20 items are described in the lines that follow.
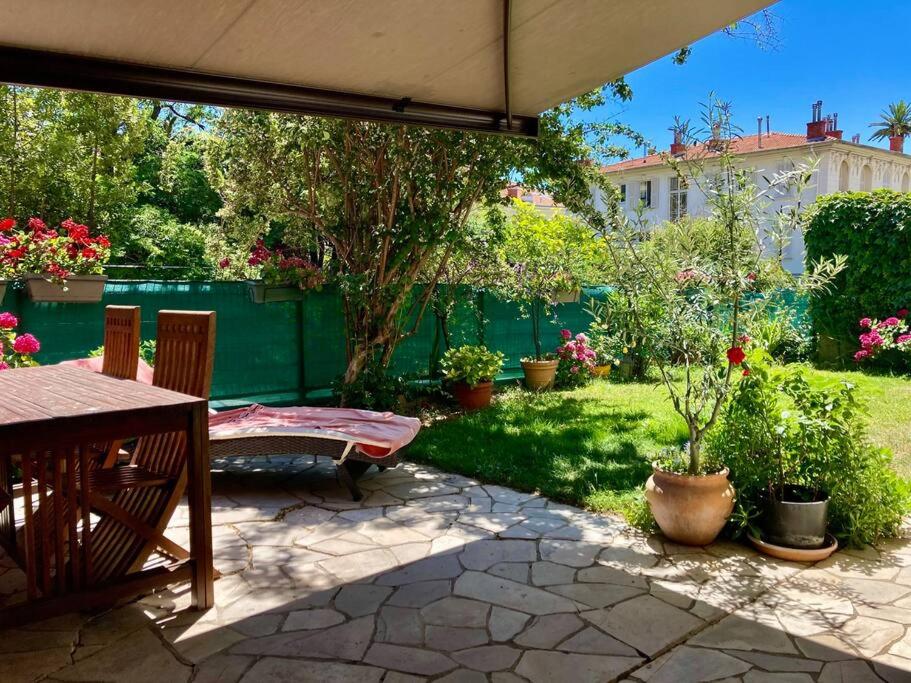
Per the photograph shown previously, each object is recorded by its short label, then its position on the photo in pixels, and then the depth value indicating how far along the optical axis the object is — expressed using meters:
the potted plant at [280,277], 7.69
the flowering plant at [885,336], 10.56
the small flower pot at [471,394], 8.56
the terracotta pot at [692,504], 3.94
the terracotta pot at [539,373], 9.94
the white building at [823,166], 26.44
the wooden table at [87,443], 2.70
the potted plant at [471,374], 8.53
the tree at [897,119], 47.47
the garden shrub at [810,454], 4.07
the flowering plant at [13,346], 5.39
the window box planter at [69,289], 6.08
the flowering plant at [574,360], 10.33
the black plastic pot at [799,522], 3.89
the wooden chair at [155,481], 3.27
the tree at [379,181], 7.51
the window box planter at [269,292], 7.67
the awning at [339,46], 2.94
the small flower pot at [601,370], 10.91
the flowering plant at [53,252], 6.07
